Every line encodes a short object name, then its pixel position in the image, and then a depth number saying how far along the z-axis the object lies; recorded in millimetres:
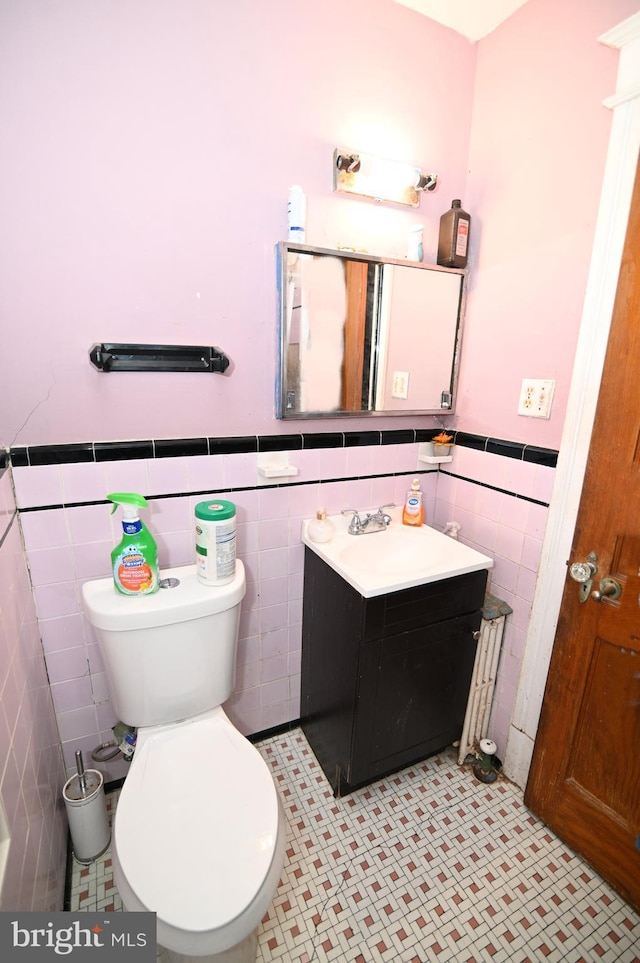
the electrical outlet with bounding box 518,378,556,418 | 1276
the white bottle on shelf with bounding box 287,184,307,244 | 1208
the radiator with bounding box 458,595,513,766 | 1447
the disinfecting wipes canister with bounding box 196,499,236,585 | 1169
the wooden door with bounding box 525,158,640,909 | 1054
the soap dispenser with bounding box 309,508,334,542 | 1429
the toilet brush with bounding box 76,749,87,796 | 1205
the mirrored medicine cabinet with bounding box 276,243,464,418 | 1303
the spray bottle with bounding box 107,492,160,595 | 1106
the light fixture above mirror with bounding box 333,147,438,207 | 1263
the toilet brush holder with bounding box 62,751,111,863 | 1198
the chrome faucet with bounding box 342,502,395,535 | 1495
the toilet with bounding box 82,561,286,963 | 794
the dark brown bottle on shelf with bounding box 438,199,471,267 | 1408
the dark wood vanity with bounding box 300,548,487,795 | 1253
